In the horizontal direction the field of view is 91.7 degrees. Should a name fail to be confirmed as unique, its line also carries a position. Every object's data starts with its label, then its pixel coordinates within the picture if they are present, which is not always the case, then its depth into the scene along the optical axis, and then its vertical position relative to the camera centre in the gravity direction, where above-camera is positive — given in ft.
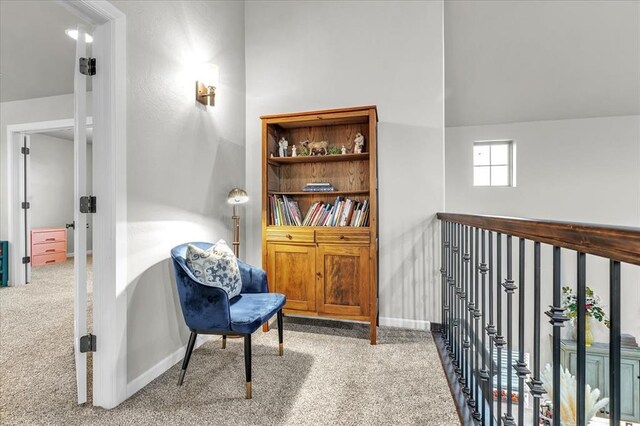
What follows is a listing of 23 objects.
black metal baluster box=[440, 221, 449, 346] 8.09 -1.91
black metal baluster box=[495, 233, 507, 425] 3.84 -1.70
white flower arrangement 9.71 -6.25
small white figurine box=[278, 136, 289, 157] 9.42 +1.88
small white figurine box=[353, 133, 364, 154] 8.94 +1.92
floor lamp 8.66 +0.25
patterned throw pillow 6.22 -1.19
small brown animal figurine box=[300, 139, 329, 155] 9.27 +1.91
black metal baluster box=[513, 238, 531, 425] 3.33 -1.49
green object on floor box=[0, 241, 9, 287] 13.55 -2.33
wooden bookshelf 8.06 -0.68
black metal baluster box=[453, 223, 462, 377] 6.44 -2.03
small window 14.98 +2.19
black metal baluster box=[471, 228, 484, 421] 4.97 -2.00
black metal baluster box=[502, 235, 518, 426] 3.40 -1.41
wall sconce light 7.86 +3.22
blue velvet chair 5.72 -1.98
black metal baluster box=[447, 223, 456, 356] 7.13 -2.10
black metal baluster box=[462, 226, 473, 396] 5.82 -2.28
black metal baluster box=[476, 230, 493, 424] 4.43 -2.18
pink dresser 17.44 -2.06
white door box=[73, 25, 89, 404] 5.49 -0.38
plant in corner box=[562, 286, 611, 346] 13.18 -4.21
